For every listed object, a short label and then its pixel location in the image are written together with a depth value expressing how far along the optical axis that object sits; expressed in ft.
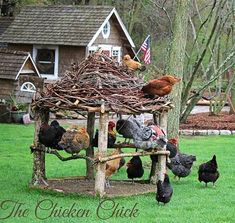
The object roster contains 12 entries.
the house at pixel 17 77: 79.77
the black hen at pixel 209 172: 35.58
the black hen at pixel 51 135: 33.27
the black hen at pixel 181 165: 36.91
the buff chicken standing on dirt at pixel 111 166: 33.91
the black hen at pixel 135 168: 36.40
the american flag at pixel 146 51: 90.27
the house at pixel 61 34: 96.22
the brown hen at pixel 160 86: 33.14
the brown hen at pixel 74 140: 32.12
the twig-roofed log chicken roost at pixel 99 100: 31.65
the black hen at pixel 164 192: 30.48
